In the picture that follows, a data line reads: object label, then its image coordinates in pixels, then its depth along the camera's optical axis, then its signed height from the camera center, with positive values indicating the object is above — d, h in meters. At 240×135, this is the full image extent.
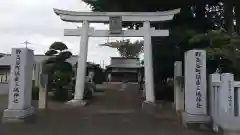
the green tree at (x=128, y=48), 26.00 +4.32
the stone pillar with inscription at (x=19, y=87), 6.64 -0.52
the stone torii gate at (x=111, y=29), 9.32 +2.40
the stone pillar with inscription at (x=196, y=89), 6.02 -0.52
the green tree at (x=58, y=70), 11.02 +0.24
